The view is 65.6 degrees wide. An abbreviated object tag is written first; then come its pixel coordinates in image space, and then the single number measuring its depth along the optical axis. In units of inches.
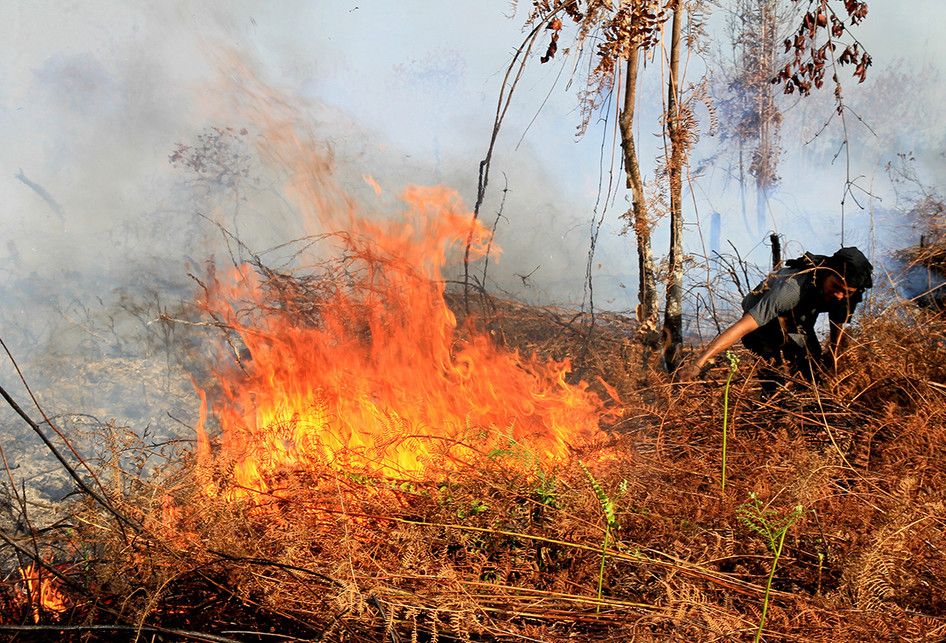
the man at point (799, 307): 188.9
